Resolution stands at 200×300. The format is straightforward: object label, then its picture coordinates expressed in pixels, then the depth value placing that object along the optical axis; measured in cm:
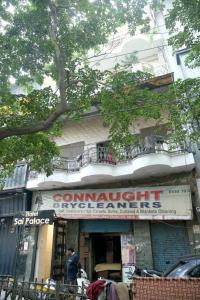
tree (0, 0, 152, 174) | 816
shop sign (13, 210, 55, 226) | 1028
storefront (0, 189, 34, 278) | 1202
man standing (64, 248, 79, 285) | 912
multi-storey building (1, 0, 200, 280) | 1029
